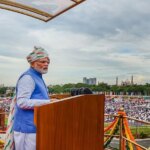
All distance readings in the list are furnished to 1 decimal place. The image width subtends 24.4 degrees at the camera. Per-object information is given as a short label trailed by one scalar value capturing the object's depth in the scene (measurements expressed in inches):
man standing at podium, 105.7
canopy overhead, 184.7
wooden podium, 89.0
